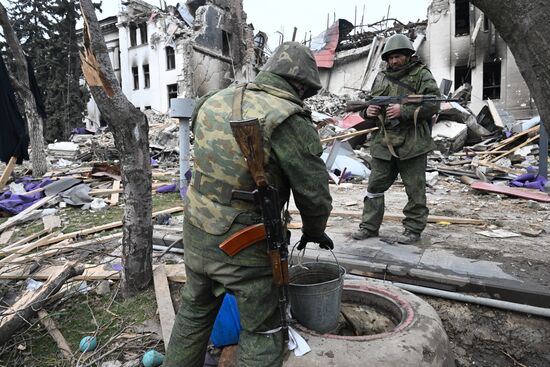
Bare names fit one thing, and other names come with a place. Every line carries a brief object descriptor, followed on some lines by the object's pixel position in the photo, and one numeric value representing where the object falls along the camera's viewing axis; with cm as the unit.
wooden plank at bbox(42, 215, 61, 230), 552
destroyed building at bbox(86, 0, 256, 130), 2492
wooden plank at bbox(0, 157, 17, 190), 660
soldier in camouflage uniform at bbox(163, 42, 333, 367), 179
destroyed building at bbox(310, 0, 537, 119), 1717
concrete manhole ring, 180
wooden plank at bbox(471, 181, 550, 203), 598
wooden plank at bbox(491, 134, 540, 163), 1035
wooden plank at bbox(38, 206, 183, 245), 484
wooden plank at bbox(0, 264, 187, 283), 341
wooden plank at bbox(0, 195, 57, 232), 571
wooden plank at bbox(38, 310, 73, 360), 263
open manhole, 235
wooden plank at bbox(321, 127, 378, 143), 807
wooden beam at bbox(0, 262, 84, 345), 267
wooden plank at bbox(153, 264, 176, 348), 269
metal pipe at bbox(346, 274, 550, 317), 254
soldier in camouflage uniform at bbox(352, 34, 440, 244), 359
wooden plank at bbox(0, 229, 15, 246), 513
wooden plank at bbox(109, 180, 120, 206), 710
